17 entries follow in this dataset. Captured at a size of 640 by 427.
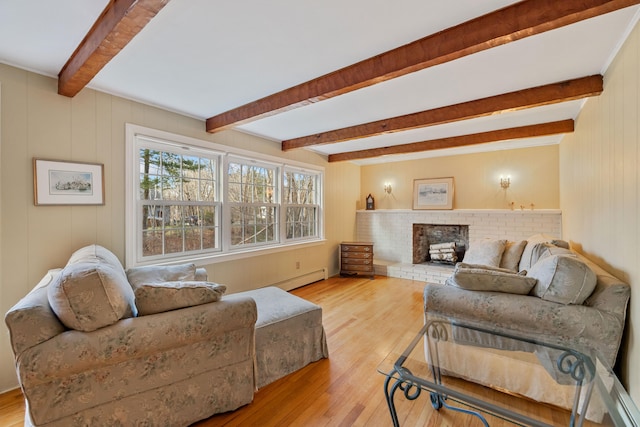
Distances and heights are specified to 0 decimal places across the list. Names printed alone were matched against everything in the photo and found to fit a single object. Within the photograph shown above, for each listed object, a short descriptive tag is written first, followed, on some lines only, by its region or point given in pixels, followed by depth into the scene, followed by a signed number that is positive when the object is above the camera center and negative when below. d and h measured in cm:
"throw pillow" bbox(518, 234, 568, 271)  279 -46
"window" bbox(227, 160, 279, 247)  363 +10
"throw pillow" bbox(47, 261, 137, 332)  129 -42
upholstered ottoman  197 -96
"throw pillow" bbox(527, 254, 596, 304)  172 -46
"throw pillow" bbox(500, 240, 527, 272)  327 -55
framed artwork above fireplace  504 +32
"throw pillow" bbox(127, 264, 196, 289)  231 -55
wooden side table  512 -91
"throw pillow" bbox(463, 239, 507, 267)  339 -54
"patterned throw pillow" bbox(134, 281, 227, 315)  151 -49
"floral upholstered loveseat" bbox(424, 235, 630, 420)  164 -66
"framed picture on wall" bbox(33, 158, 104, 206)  208 +23
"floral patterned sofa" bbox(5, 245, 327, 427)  122 -70
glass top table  128 -91
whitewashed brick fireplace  424 -31
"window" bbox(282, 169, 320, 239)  445 +12
